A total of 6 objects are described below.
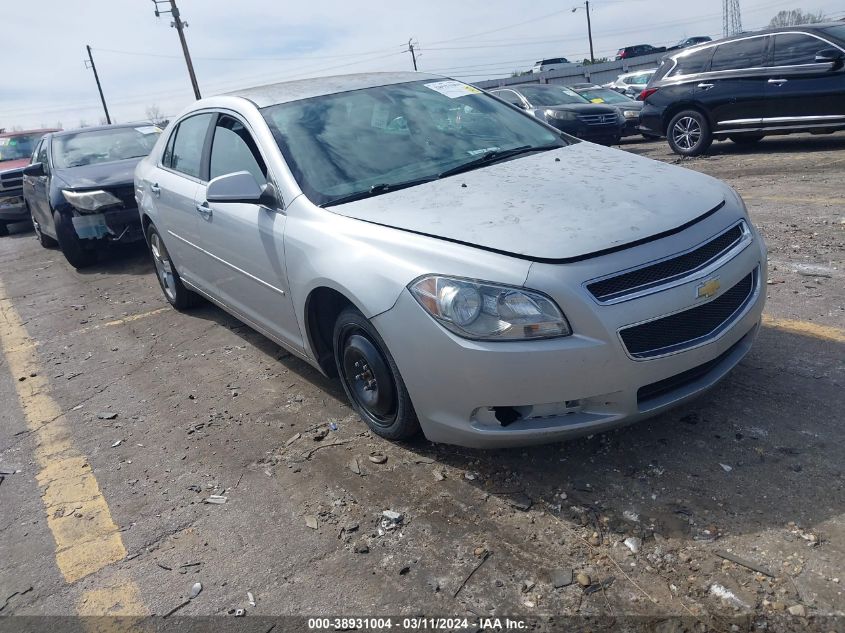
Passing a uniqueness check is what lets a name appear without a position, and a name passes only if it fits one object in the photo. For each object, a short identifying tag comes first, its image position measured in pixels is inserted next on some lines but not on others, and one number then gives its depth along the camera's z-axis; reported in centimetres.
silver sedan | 255
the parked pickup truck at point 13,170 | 1245
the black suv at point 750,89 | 936
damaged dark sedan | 786
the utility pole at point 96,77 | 5697
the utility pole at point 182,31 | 3282
